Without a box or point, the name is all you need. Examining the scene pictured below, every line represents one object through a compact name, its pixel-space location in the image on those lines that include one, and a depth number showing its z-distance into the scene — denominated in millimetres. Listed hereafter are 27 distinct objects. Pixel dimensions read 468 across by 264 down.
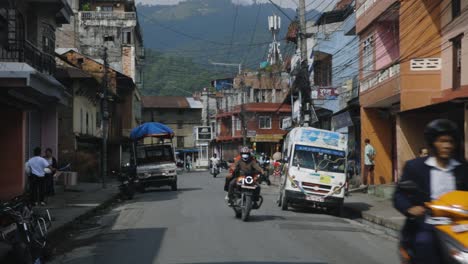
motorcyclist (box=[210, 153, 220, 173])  53819
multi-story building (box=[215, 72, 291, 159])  79938
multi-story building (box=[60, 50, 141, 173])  45719
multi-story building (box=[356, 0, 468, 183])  22547
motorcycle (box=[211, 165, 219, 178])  53594
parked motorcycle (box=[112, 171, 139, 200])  28344
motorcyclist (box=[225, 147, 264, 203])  17547
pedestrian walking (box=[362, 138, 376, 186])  28438
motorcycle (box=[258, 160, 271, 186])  17462
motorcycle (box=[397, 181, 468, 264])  5180
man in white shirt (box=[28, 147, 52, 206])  20797
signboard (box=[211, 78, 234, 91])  100050
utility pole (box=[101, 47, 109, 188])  35431
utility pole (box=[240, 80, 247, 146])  68775
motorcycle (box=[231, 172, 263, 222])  16719
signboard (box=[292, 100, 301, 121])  46484
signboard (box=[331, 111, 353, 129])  34812
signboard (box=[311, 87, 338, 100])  31953
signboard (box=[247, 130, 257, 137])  69844
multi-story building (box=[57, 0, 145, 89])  70125
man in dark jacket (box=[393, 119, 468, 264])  5870
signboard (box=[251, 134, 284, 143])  79944
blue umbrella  33906
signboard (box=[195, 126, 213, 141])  68800
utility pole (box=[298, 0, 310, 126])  30000
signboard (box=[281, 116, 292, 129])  49094
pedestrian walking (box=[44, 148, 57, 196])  22531
